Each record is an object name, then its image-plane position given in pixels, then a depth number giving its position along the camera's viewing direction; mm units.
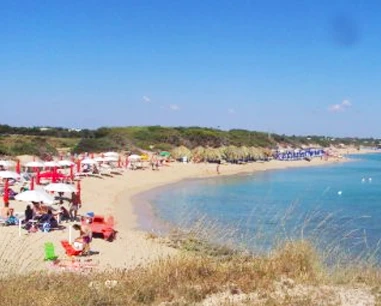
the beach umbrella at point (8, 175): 23094
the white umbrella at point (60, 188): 19125
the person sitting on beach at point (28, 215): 16209
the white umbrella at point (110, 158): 42500
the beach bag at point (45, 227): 15961
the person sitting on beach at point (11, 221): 16594
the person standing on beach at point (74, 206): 18844
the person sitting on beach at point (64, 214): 18312
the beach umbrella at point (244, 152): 71888
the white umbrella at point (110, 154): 44031
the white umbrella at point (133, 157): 46397
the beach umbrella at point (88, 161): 35850
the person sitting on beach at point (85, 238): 12914
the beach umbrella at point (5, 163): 28681
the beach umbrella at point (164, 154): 61375
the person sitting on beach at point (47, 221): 16047
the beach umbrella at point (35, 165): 31598
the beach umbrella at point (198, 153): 63522
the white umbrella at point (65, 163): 32531
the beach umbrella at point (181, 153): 62281
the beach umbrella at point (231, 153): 69375
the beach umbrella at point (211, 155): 65188
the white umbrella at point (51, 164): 31088
